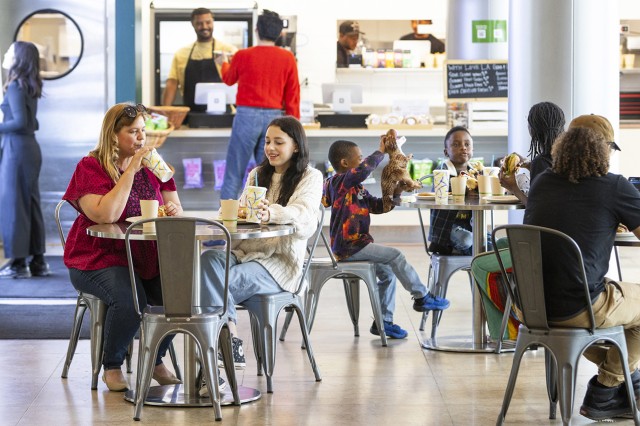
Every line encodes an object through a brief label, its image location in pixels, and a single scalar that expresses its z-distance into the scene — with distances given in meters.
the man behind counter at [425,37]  16.45
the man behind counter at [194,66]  14.49
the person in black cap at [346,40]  16.26
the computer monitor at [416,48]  16.28
